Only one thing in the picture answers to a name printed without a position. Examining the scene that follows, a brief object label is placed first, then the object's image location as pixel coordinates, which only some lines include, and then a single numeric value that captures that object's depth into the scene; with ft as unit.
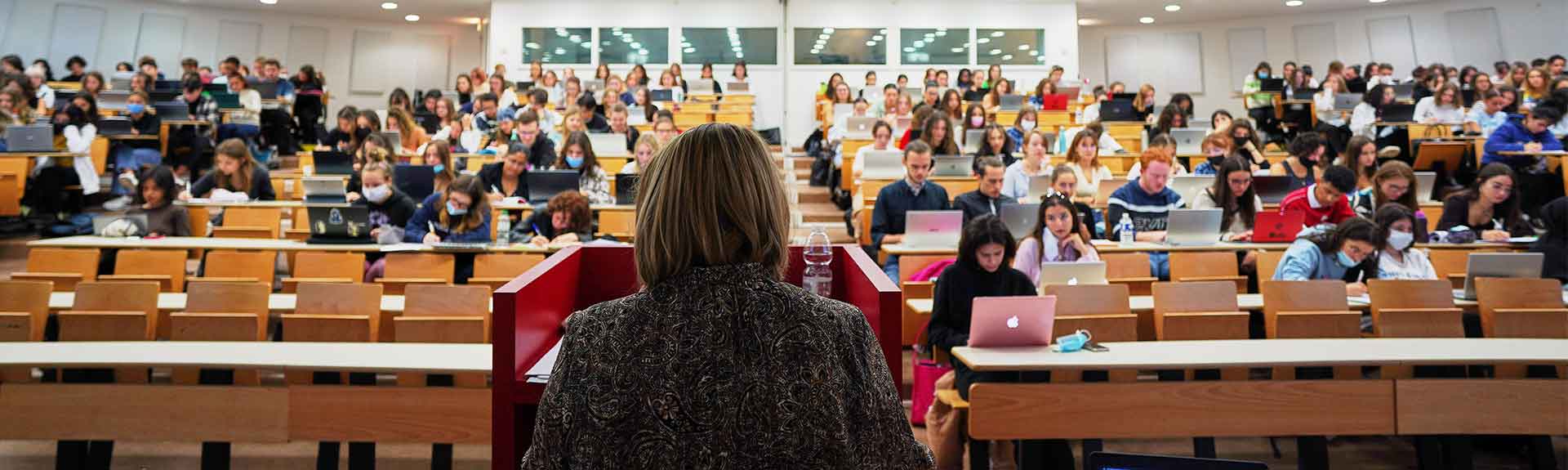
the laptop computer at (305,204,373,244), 20.57
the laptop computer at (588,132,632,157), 31.60
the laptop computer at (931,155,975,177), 28.17
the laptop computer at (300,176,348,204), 23.09
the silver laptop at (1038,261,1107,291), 16.71
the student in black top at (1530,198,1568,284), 18.48
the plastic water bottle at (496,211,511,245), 19.75
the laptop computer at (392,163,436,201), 26.32
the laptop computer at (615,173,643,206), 23.72
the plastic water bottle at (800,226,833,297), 6.64
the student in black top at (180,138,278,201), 26.23
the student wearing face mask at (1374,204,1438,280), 16.89
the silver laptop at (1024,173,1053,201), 26.22
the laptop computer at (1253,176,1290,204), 26.35
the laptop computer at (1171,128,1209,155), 33.99
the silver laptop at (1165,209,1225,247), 20.97
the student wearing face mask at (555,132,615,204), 25.70
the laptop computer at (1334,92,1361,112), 42.47
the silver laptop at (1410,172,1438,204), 26.68
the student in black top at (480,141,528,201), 25.59
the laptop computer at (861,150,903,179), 29.01
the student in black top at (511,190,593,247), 20.07
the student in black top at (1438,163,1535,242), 20.52
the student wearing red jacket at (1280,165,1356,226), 21.08
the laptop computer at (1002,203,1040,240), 20.81
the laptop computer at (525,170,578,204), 23.57
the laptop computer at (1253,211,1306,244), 21.04
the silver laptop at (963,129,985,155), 32.65
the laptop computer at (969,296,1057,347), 12.18
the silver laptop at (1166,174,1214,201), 26.43
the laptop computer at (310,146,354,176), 28.12
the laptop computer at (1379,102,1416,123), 36.55
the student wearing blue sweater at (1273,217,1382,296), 16.70
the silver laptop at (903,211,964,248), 20.53
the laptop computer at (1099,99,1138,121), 40.70
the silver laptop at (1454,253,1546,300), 16.61
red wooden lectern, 5.08
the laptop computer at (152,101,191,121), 35.60
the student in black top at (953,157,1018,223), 22.04
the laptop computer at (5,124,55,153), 29.48
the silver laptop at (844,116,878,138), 36.83
